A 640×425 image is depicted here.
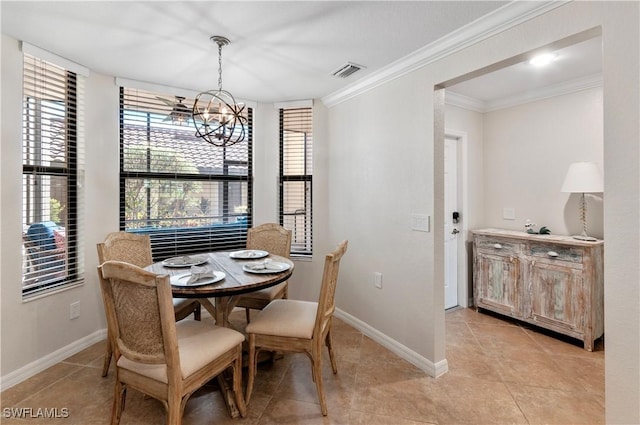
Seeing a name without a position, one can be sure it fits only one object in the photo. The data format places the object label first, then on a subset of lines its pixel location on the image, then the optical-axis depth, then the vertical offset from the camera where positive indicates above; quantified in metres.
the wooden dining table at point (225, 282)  1.81 -0.46
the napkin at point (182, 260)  2.38 -0.39
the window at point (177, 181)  3.02 +0.34
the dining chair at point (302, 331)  1.88 -0.78
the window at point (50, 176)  2.31 +0.30
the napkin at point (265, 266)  2.21 -0.41
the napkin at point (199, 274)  1.92 -0.42
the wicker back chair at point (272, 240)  3.09 -0.30
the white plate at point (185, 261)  2.32 -0.40
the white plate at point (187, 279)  1.86 -0.44
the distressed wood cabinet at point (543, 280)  2.64 -0.68
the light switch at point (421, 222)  2.32 -0.09
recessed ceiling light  2.51 +1.31
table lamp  2.71 +0.29
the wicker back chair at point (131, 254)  2.27 -0.35
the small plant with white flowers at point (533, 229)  3.14 -0.19
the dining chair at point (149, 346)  1.42 -0.68
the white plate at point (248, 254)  2.62 -0.38
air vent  2.57 +1.27
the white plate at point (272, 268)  2.13 -0.42
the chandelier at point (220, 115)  2.13 +0.70
